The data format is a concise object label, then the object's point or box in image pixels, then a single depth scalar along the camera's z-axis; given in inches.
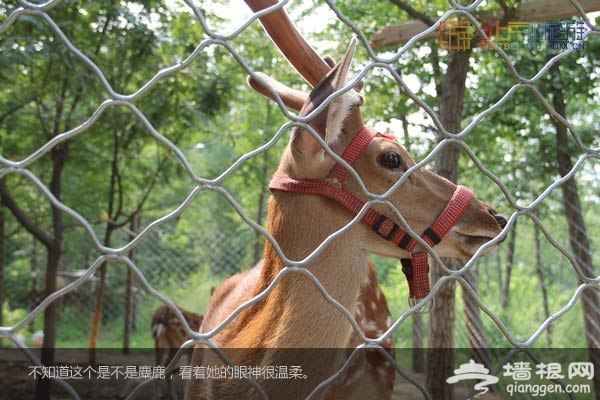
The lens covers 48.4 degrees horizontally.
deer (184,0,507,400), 97.8
